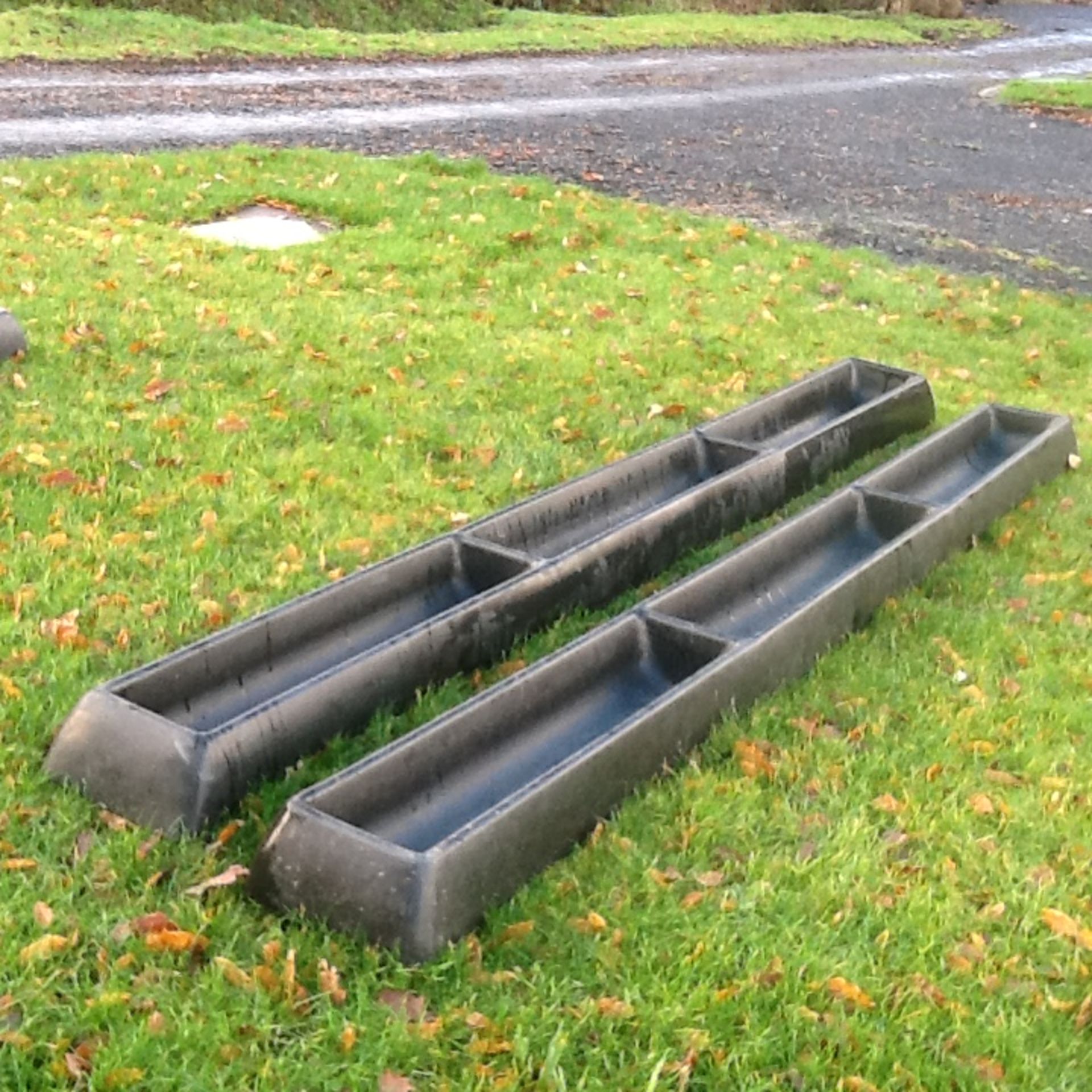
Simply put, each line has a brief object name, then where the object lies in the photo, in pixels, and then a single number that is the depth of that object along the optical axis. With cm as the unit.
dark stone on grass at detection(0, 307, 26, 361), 588
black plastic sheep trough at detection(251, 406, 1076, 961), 297
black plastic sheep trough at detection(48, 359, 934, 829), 333
